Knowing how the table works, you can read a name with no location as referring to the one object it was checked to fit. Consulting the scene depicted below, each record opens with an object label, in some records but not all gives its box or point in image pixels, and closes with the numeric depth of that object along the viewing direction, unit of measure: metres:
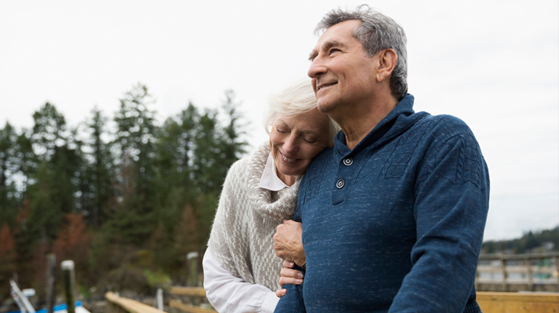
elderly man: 1.03
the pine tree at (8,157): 38.41
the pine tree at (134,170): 29.92
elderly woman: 1.71
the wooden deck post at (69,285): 8.34
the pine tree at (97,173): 37.22
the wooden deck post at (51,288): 13.42
